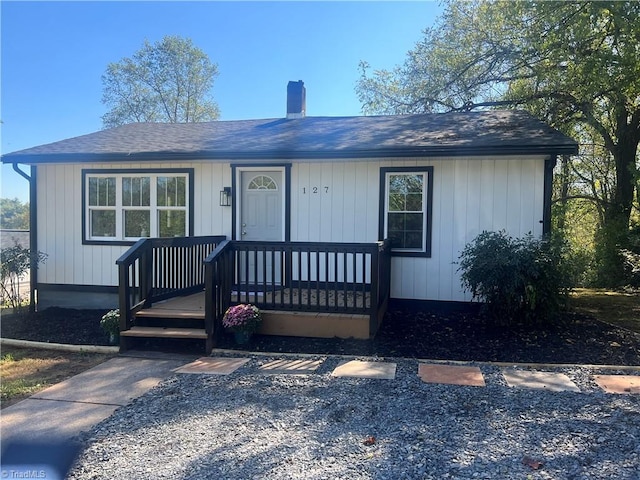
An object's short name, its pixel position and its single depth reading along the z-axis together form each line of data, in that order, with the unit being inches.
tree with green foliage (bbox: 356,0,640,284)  354.6
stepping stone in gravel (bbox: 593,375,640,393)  155.3
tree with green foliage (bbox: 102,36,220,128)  1058.7
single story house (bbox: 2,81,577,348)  269.6
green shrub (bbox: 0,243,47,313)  310.0
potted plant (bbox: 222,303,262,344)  215.0
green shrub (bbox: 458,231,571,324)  224.1
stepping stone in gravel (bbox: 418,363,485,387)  166.1
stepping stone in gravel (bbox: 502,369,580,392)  159.0
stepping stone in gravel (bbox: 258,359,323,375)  181.6
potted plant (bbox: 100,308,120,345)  223.5
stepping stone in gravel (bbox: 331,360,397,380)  173.8
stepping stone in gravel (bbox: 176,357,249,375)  183.8
